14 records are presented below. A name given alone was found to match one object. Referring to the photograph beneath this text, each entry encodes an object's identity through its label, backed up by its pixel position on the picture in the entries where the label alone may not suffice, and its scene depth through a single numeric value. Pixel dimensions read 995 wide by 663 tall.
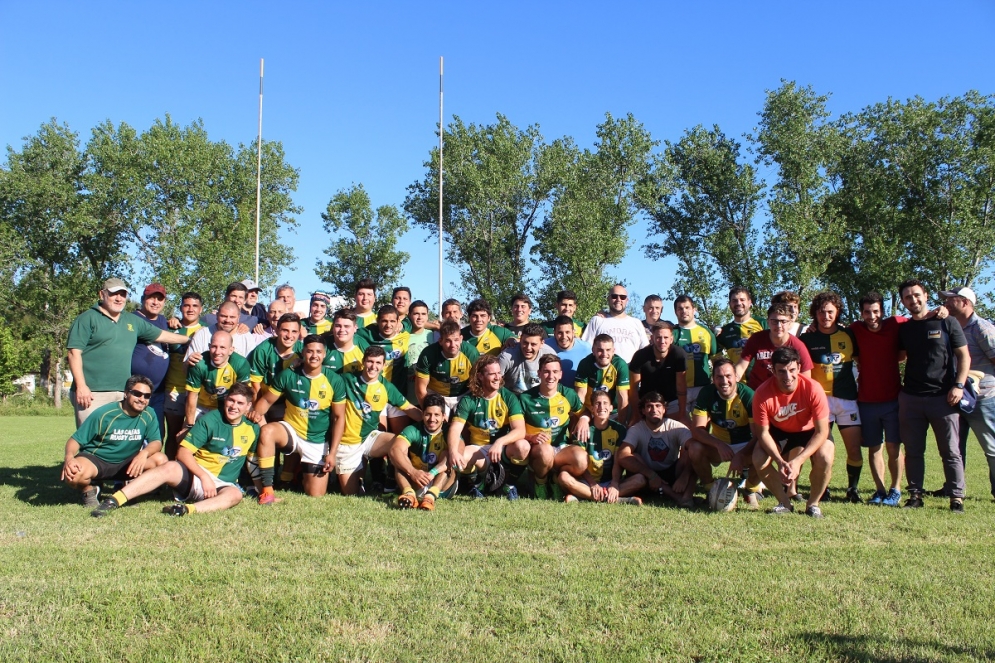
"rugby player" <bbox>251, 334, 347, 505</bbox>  6.96
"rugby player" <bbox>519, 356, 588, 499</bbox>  6.77
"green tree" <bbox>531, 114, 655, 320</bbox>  32.69
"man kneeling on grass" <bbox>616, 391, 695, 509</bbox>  6.74
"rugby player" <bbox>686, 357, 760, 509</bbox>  6.50
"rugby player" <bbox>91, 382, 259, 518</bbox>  6.09
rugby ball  6.18
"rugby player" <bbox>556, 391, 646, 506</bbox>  6.64
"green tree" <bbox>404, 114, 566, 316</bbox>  36.28
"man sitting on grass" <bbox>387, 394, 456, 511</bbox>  6.63
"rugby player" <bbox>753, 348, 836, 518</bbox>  6.12
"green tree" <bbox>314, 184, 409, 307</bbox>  36.56
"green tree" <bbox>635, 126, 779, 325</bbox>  33.00
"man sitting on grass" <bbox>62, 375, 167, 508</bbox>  6.28
